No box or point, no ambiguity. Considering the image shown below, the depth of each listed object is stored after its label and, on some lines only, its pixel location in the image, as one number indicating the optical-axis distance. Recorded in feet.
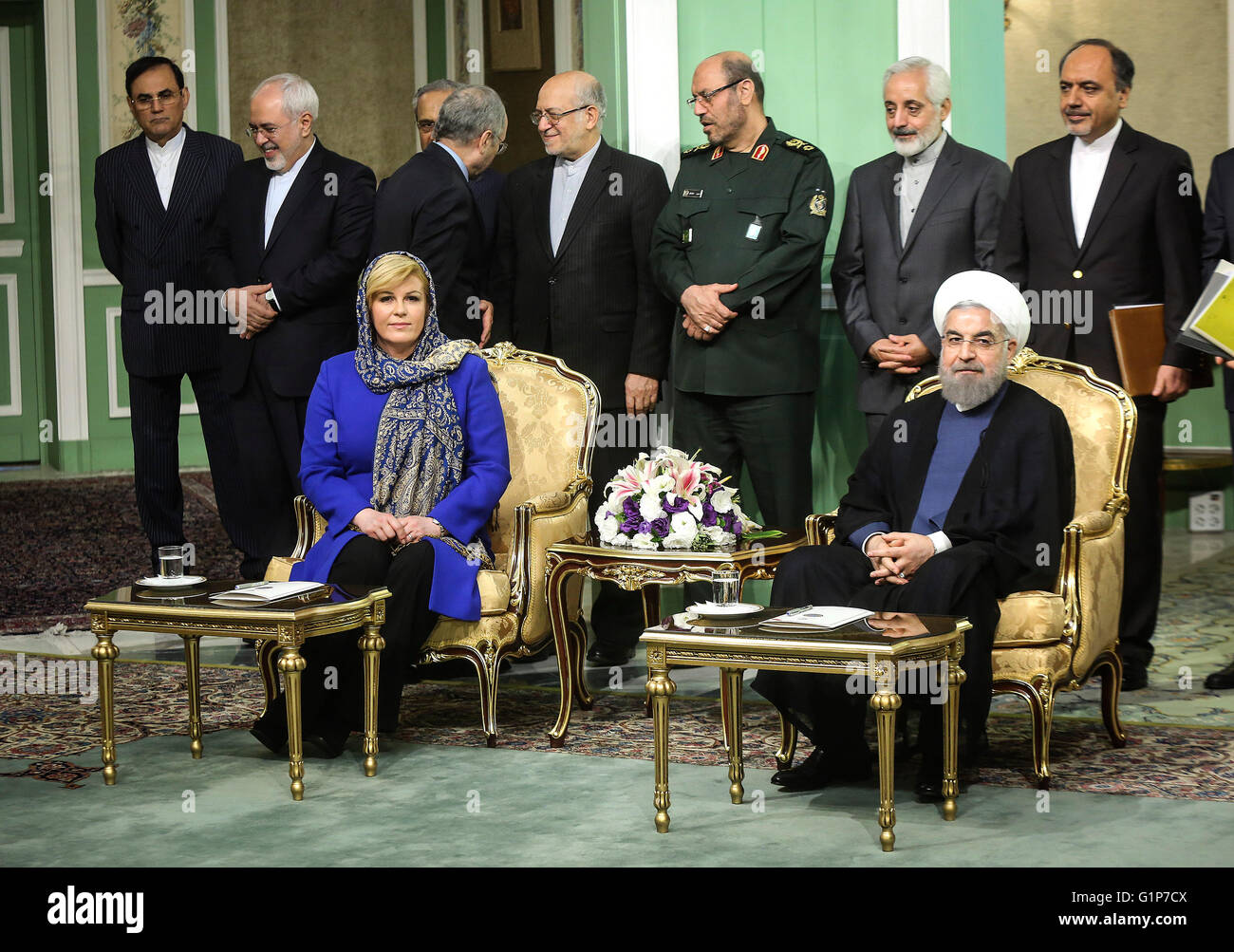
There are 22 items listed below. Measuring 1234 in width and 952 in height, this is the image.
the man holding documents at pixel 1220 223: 33.65
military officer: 35.42
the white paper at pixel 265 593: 27.25
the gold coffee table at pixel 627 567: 29.84
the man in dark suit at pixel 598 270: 37.04
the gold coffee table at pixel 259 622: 26.66
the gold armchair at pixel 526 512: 30.71
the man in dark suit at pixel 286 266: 38.29
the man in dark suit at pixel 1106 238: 33.99
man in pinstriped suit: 41.88
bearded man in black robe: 26.37
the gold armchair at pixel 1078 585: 26.84
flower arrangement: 30.35
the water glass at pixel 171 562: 28.76
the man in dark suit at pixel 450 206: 36.78
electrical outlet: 59.52
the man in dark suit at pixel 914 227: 34.73
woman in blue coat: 30.14
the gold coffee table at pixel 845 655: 23.11
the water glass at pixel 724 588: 25.54
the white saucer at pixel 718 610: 25.05
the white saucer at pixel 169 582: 28.50
